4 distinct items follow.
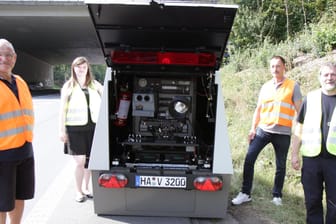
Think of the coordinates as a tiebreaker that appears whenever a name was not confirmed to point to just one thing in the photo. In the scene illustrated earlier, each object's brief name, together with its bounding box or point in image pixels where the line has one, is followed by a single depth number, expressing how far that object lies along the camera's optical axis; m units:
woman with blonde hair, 4.66
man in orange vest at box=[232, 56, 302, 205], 4.52
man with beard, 3.42
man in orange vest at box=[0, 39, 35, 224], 3.13
